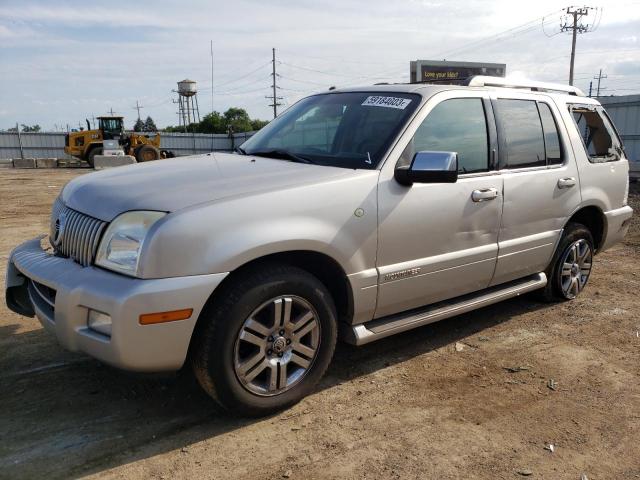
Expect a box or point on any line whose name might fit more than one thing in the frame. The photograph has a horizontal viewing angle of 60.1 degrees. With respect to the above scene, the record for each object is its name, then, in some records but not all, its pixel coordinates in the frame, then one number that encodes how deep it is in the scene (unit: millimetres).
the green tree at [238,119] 77600
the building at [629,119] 19641
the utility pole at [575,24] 50312
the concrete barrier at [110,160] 24031
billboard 22266
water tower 56125
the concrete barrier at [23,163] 28812
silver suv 2641
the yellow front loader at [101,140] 27453
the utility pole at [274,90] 63375
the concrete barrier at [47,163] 29734
